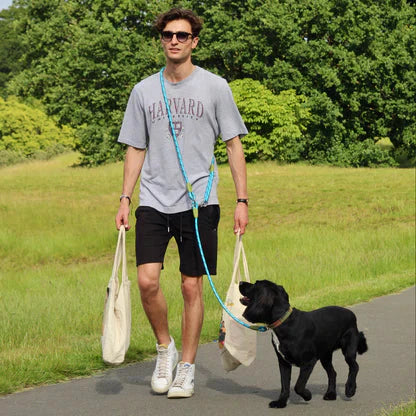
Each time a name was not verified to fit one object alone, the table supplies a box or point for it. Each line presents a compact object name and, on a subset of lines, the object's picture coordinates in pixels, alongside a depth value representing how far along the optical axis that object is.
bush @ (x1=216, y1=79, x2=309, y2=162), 44.72
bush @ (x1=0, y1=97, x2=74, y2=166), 71.38
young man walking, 5.56
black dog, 5.07
